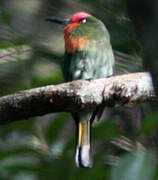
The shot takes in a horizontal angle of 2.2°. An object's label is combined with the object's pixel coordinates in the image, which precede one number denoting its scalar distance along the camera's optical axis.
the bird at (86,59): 6.67
